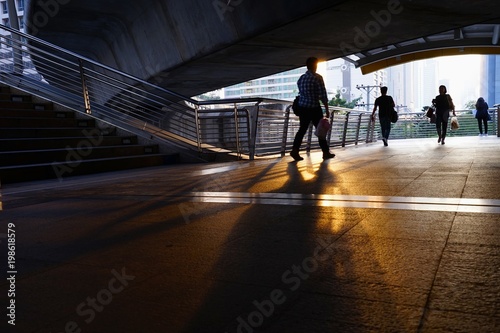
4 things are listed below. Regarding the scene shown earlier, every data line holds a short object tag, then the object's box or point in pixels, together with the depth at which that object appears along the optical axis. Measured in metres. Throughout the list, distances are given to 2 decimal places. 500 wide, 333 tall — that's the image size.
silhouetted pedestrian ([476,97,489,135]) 18.40
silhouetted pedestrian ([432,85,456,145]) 12.97
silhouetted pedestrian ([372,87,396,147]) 13.56
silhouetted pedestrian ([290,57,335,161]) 8.41
